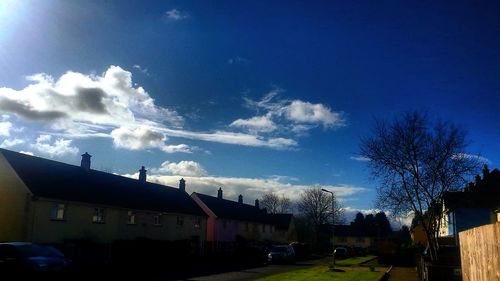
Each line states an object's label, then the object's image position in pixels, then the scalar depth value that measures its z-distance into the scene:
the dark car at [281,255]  42.09
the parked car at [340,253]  60.09
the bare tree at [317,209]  101.38
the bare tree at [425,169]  29.84
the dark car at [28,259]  18.48
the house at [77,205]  29.45
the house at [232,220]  58.22
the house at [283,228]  84.86
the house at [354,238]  121.12
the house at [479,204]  45.71
